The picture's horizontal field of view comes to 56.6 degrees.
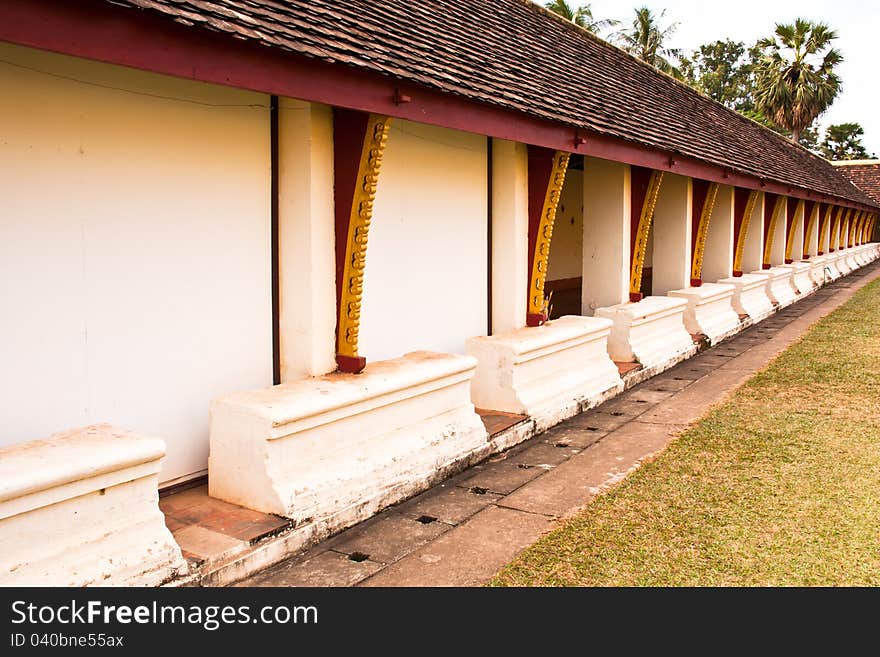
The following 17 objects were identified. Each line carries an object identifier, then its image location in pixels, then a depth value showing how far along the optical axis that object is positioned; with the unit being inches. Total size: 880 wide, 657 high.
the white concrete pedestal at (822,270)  798.4
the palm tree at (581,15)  1451.8
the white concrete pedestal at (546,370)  262.1
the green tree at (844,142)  2212.1
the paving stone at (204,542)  154.7
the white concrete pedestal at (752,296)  527.2
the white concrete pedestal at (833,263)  876.0
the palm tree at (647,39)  1695.4
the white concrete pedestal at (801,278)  701.9
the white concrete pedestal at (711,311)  438.6
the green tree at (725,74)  2273.6
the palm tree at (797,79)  1595.7
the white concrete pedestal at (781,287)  616.7
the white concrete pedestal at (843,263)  937.5
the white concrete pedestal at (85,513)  127.7
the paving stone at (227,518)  164.4
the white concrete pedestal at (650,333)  352.5
